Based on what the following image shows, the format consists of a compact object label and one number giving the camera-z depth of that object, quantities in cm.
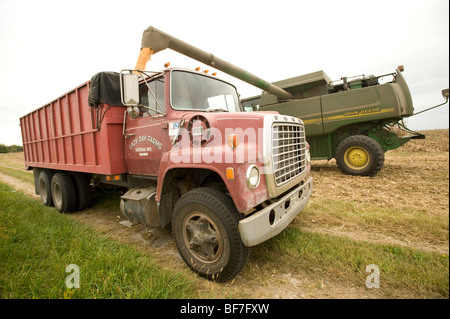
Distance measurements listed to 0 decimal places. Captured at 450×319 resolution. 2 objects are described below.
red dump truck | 211
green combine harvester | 587
